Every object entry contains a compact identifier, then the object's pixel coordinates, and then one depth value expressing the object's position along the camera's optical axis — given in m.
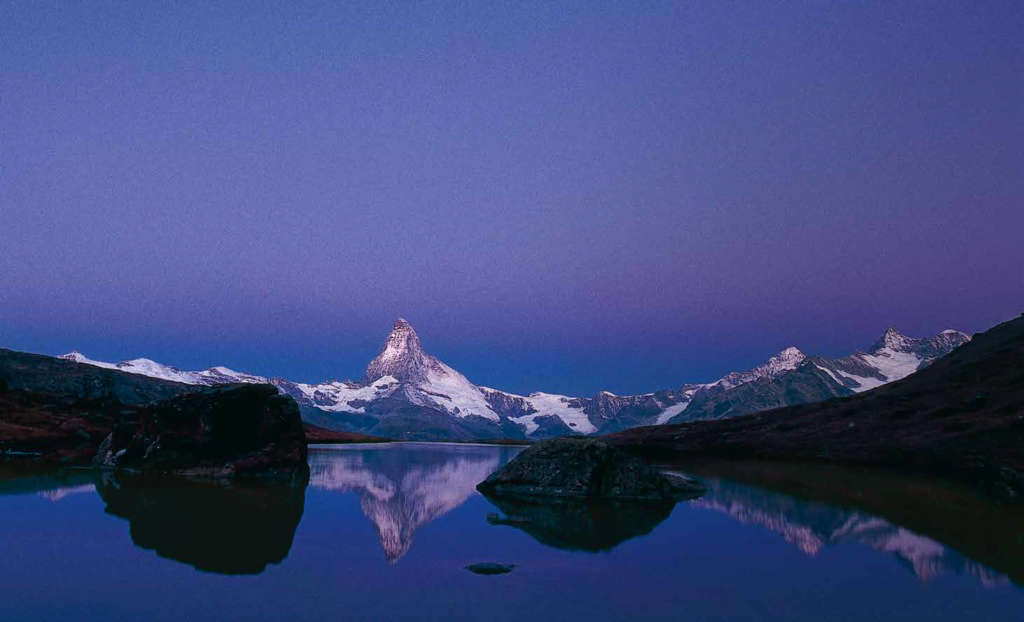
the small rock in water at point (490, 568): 16.38
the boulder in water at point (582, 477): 32.50
